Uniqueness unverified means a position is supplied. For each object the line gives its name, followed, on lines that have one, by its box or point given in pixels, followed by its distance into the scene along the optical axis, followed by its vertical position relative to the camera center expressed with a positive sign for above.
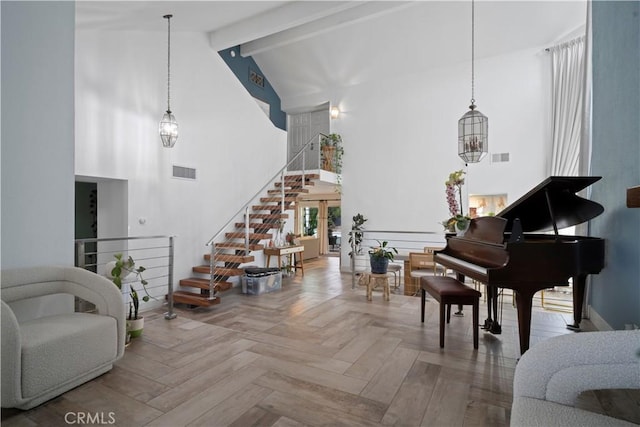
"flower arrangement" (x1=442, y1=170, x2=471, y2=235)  3.40 -0.08
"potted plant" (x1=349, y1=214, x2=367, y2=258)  6.66 -0.36
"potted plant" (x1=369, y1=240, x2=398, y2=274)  4.50 -0.73
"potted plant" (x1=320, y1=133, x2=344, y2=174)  7.70 +1.48
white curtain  5.35 +1.89
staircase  4.43 -0.58
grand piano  2.29 -0.32
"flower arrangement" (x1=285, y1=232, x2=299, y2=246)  7.05 -0.63
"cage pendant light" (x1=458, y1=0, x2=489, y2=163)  4.38 +1.04
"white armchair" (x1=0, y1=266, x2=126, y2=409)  1.74 -0.80
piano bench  2.65 -0.75
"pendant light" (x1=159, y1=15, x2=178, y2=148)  4.27 +1.13
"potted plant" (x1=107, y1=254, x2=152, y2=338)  2.95 -0.66
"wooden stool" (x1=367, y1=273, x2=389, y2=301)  4.37 -1.02
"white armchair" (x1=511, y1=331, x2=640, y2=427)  0.90 -0.51
